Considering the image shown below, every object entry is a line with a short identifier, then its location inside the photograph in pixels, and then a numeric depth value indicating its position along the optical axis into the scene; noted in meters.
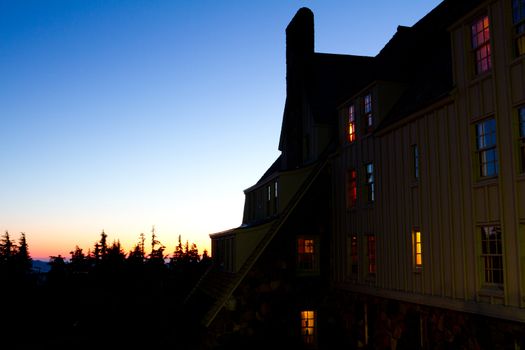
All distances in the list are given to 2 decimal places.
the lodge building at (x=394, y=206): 13.93
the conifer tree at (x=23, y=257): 73.04
